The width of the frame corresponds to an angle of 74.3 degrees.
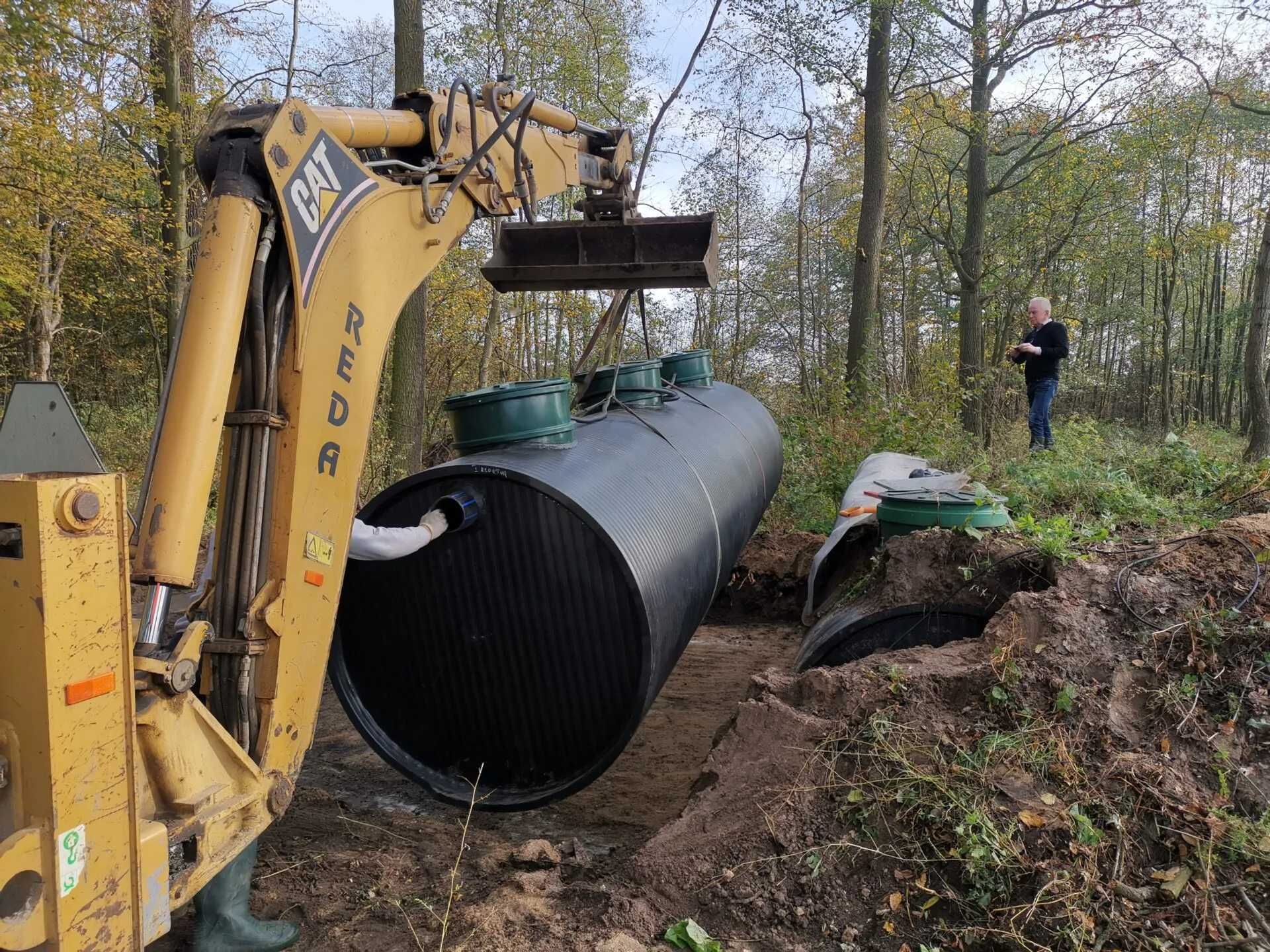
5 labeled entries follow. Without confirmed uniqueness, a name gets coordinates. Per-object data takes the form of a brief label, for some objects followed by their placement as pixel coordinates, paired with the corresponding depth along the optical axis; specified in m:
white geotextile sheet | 5.61
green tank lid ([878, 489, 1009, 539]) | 4.61
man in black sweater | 8.99
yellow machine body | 1.75
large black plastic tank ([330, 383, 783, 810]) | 3.44
